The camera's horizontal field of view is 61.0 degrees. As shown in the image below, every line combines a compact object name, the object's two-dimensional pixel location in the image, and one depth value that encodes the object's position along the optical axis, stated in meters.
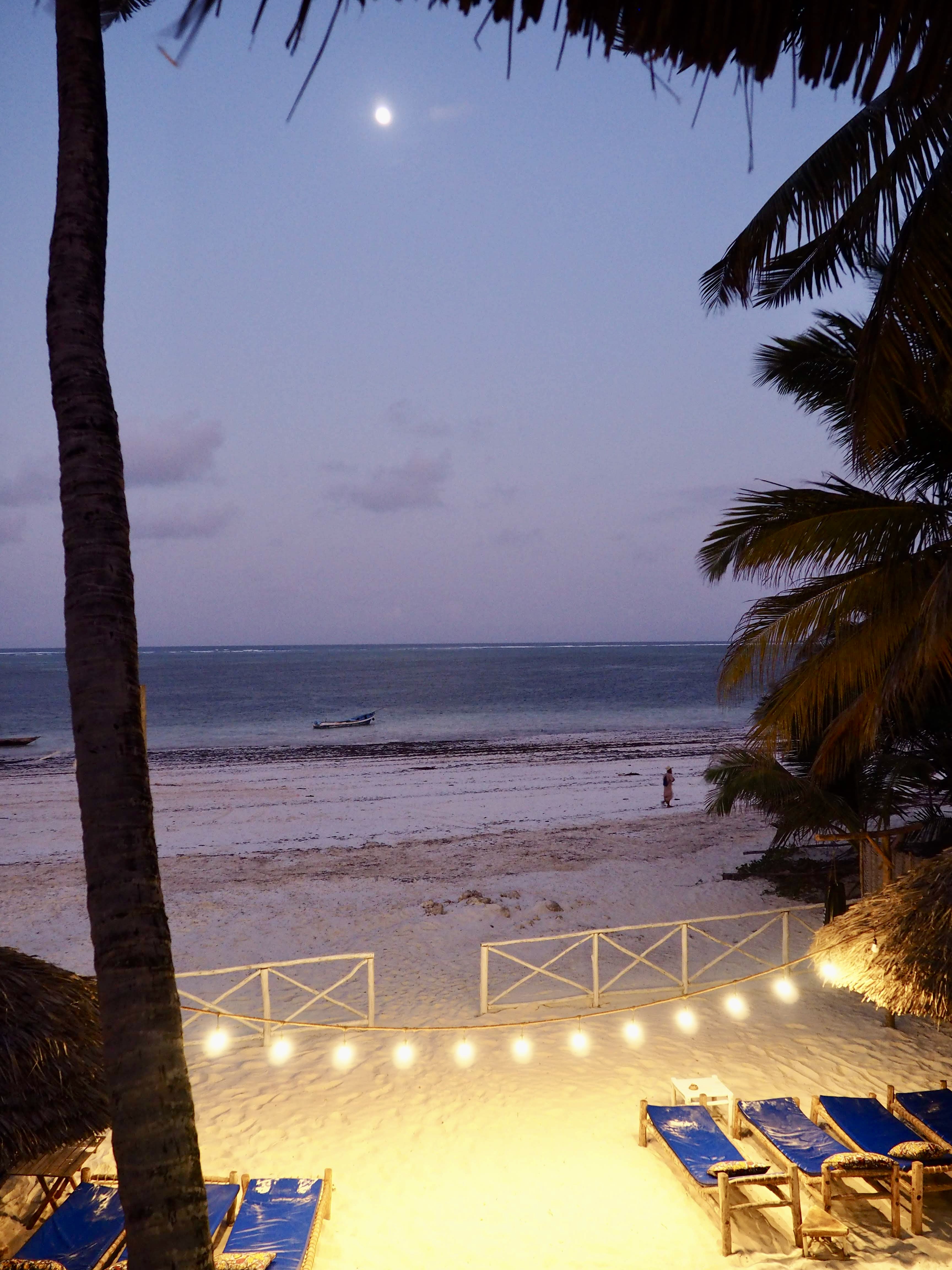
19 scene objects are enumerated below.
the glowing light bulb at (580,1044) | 7.79
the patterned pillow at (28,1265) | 4.59
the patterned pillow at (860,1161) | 5.41
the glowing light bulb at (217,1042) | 7.74
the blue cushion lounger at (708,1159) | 5.17
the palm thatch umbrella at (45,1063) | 4.54
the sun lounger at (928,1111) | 5.88
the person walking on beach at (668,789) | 23.55
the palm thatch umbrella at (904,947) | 5.96
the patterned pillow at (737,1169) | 5.30
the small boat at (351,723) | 46.12
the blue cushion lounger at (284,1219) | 4.79
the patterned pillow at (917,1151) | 5.52
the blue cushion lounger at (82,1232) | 4.78
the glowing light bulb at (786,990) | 8.95
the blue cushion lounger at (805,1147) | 5.40
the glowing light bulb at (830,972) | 6.73
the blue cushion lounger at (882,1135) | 5.27
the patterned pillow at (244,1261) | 4.53
